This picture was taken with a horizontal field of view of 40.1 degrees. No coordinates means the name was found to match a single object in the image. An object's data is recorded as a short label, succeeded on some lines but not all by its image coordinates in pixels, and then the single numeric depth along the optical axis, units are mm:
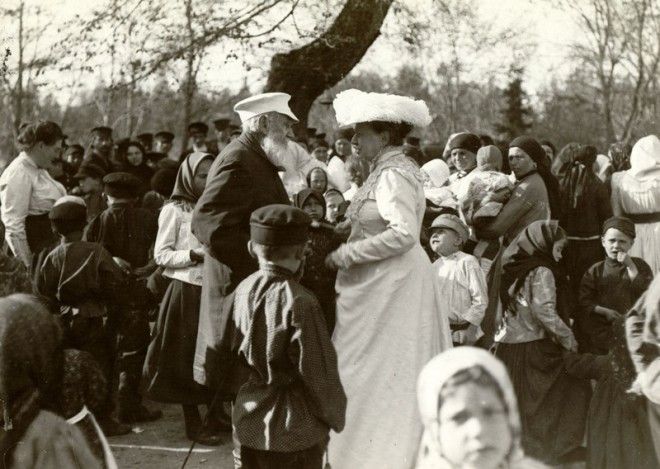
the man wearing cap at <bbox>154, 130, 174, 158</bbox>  12344
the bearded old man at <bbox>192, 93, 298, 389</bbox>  4703
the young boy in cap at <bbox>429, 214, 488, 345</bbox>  5824
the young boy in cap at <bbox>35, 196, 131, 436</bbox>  5629
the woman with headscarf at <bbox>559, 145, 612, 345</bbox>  7965
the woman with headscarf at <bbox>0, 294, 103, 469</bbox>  2996
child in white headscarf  2547
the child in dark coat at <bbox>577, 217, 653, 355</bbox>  5996
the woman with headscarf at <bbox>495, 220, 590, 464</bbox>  5516
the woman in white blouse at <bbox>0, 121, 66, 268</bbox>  6457
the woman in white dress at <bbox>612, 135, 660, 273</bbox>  7797
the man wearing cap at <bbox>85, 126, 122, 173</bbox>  9547
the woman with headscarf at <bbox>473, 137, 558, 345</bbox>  6070
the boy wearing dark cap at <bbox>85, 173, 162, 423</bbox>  6355
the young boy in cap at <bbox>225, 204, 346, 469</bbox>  3709
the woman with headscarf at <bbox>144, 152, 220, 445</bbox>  5727
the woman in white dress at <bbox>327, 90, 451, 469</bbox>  4676
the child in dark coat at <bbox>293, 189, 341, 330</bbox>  5559
